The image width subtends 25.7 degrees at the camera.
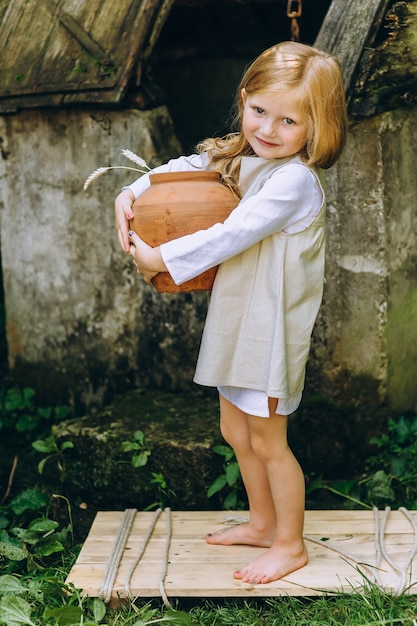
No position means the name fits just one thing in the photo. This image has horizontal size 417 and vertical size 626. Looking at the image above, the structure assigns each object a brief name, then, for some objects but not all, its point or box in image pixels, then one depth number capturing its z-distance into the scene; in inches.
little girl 111.5
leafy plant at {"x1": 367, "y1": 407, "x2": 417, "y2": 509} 154.8
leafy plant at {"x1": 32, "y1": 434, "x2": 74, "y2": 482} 160.9
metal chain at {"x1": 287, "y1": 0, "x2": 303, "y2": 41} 146.2
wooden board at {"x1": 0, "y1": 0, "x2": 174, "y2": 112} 161.5
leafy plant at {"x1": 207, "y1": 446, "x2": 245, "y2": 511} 150.0
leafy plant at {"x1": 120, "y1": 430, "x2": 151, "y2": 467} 154.8
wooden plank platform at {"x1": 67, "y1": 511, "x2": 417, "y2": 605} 120.9
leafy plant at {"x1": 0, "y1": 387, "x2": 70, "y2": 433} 182.4
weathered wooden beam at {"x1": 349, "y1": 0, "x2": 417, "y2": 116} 146.9
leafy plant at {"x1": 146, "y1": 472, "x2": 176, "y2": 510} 154.8
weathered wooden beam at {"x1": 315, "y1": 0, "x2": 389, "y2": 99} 145.9
